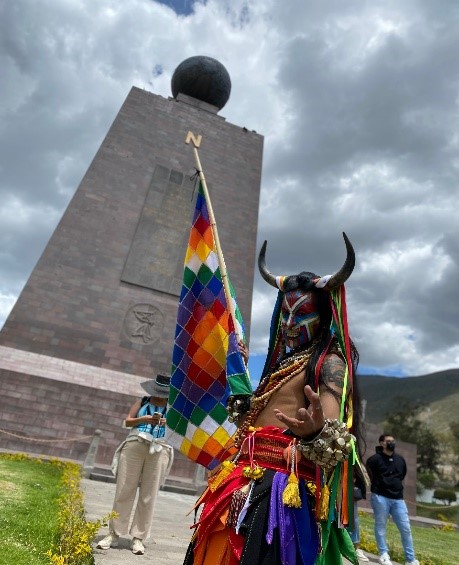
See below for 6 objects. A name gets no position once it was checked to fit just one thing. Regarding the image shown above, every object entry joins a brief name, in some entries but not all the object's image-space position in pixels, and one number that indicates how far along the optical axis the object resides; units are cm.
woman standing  468
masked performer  195
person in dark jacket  622
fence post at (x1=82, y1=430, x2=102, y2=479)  1124
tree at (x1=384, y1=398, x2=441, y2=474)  4166
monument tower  1342
